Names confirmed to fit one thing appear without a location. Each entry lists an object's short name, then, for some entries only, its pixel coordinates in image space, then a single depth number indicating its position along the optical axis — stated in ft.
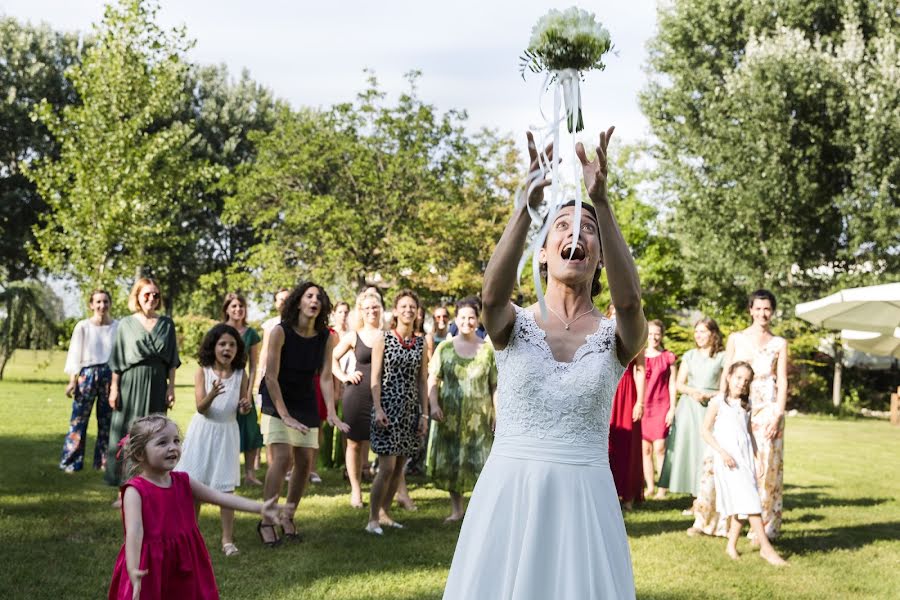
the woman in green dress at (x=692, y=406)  31.30
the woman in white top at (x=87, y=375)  32.19
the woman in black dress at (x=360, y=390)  28.94
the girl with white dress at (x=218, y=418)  21.34
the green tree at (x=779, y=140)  83.25
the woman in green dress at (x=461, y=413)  27.17
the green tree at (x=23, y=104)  115.75
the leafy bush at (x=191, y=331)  114.73
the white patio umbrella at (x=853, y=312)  34.47
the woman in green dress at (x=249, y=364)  30.04
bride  9.47
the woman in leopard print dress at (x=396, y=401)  26.03
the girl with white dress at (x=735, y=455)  23.94
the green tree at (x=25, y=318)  72.95
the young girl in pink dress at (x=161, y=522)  12.50
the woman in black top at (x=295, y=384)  22.81
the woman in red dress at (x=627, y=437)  31.22
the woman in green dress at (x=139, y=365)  27.96
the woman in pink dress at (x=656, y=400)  33.53
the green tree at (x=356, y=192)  81.76
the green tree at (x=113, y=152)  59.11
